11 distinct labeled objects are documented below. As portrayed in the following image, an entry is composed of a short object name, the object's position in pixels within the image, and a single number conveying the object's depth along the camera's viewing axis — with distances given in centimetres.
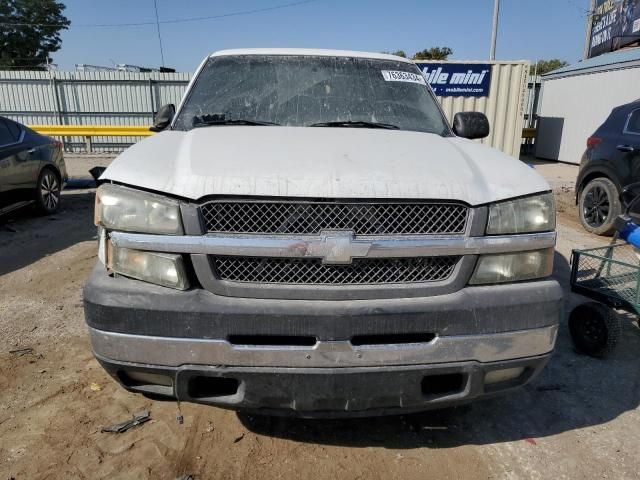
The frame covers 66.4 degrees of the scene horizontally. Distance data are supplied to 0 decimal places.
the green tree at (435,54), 3678
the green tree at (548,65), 4234
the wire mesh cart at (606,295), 341
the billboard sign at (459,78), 1267
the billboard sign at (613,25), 1862
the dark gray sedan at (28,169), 664
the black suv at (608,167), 638
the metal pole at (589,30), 2269
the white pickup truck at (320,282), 197
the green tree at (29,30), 4419
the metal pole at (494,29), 1925
